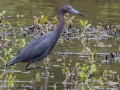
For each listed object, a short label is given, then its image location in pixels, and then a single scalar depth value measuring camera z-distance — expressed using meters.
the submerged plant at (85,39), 22.96
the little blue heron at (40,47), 18.91
